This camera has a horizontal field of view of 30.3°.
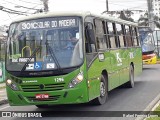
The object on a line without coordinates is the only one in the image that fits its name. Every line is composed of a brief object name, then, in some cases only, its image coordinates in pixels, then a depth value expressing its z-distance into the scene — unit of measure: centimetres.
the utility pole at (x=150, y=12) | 3024
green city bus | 709
